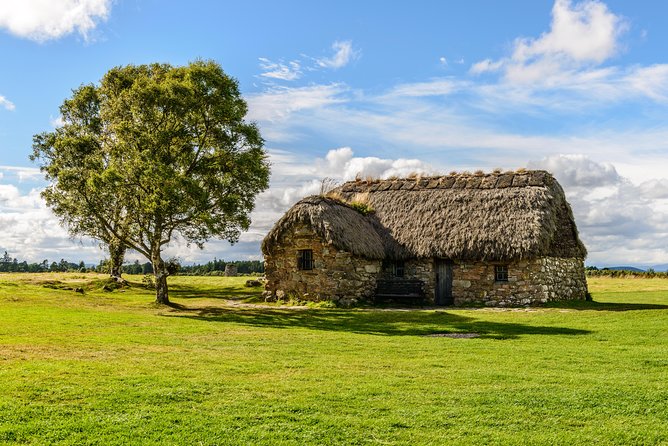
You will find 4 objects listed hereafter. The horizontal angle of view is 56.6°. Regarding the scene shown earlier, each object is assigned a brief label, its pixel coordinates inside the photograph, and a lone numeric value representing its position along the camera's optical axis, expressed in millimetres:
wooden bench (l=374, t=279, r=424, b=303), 30688
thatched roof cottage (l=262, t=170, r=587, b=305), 29734
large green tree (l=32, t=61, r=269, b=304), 28250
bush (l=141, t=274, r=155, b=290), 42331
